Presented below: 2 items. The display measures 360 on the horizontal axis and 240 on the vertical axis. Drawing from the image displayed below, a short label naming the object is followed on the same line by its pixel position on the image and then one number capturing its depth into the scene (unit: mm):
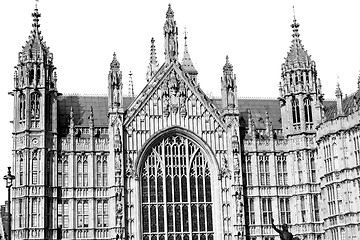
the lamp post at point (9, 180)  51031
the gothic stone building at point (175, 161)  71688
